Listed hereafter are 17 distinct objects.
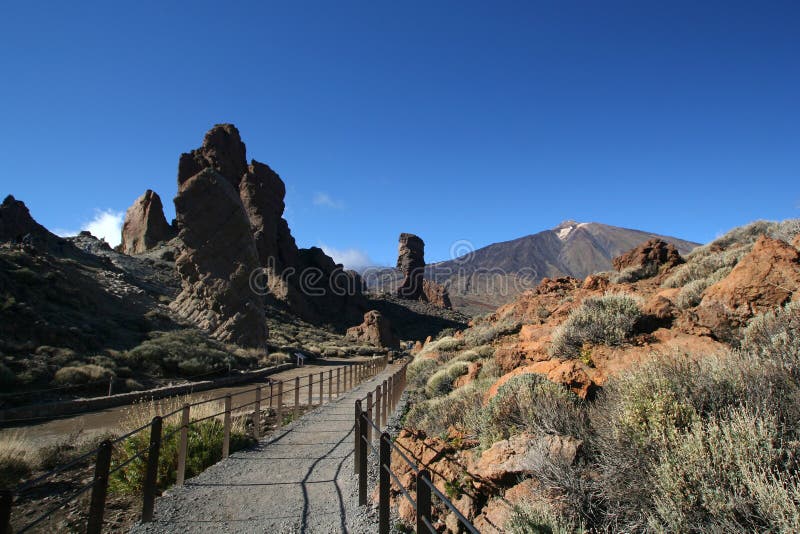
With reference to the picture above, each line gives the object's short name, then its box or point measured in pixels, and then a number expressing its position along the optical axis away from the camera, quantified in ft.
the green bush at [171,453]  19.85
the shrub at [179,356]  63.99
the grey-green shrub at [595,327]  24.68
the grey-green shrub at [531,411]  15.17
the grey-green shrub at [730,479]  8.85
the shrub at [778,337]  13.48
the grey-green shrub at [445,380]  37.29
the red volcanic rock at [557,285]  63.60
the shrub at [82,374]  48.14
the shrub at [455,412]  21.77
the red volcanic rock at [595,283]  49.47
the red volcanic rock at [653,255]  56.70
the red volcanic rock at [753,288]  21.76
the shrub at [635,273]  54.44
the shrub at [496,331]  50.62
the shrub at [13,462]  21.15
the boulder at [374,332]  171.94
